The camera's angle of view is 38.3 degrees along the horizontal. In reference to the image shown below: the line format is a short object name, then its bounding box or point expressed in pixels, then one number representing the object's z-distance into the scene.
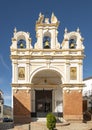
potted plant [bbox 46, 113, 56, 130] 13.06
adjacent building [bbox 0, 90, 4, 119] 28.80
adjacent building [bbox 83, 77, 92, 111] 21.10
